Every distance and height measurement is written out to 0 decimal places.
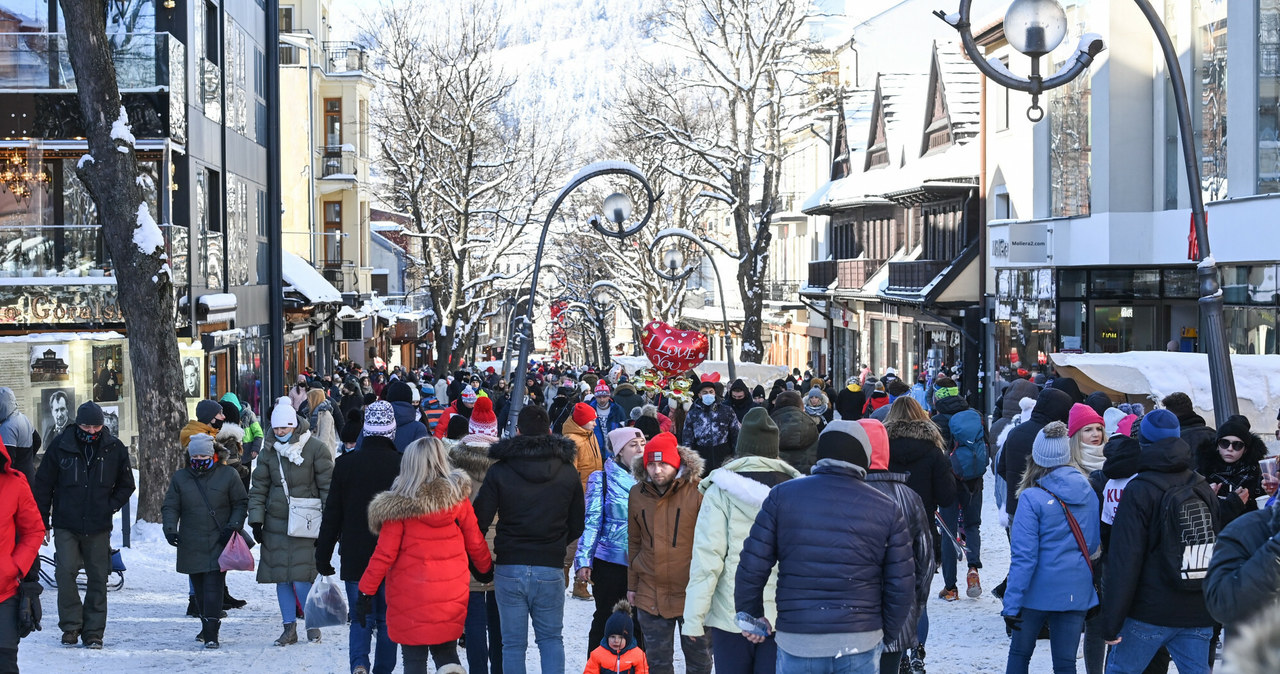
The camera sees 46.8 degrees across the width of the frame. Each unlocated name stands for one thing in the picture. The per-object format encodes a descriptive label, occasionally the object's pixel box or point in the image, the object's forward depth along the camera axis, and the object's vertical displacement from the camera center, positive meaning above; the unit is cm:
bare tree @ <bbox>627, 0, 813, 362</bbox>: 3612 +548
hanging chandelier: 2153 +188
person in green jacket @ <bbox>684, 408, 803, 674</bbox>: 682 -124
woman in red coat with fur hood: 726 -123
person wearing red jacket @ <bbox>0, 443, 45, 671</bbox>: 750 -122
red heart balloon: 2589 -85
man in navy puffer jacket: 575 -102
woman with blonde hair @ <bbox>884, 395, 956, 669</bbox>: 1005 -109
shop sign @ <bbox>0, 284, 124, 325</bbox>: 2077 -2
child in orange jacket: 716 -171
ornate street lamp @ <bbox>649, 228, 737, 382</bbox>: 3010 +105
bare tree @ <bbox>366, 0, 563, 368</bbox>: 4325 +503
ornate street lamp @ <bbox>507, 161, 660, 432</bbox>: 1928 +134
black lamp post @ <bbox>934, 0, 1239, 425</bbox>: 1105 +169
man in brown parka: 755 -118
